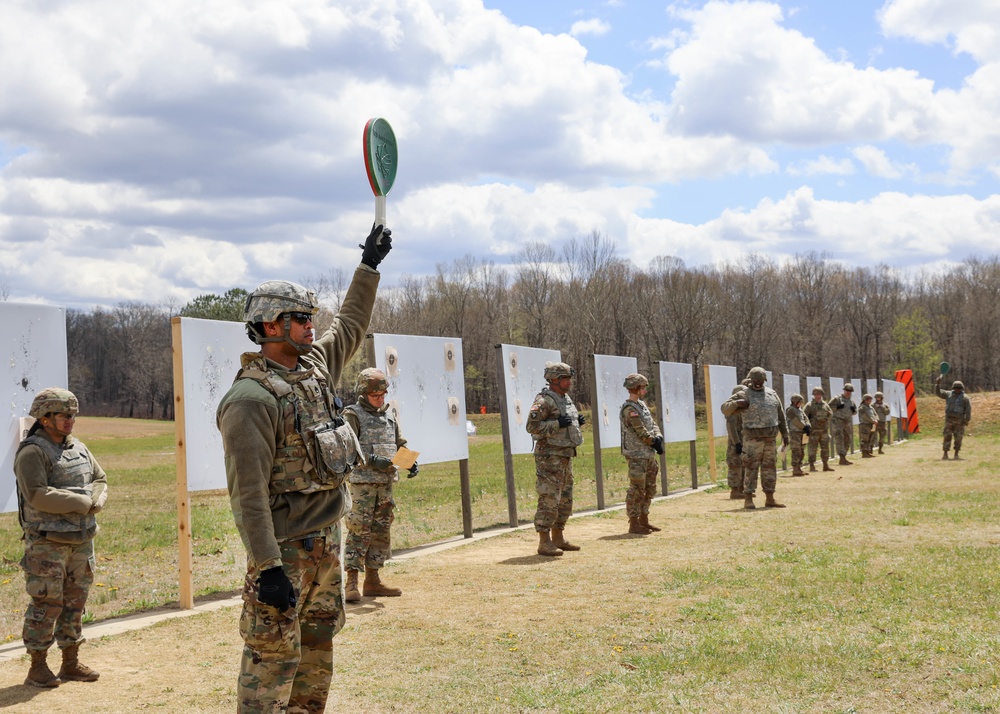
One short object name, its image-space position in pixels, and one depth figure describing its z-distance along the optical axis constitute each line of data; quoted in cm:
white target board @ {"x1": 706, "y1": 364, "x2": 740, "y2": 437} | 2175
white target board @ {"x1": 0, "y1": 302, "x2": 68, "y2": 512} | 757
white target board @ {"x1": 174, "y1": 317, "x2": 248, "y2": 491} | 893
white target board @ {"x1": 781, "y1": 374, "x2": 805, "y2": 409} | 2736
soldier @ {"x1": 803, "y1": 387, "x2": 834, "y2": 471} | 2523
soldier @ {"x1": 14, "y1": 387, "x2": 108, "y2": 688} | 625
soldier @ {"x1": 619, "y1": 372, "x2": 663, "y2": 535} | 1259
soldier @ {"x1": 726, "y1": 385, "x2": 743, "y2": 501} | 1770
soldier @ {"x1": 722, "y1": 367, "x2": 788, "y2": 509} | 1584
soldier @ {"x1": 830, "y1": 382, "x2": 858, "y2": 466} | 2836
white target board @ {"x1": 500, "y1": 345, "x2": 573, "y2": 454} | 1441
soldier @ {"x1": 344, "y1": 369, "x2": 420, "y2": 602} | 889
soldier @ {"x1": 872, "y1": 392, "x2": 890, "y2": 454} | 3247
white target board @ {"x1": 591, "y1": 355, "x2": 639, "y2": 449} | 1716
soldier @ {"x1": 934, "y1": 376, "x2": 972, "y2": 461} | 2645
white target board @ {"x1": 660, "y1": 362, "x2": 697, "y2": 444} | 2009
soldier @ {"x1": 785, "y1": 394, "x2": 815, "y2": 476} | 2316
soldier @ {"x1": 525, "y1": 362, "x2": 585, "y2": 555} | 1106
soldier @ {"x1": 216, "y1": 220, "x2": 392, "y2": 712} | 398
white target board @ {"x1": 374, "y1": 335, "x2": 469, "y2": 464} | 1209
